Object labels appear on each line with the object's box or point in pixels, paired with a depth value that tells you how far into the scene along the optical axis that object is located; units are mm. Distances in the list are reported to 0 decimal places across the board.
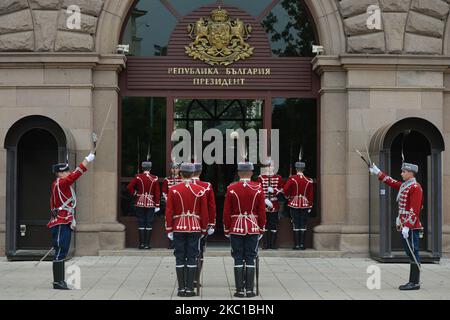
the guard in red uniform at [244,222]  11578
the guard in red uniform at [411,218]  12383
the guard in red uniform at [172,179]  17203
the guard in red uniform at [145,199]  17203
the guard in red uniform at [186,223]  11562
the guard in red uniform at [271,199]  17438
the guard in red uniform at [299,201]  17250
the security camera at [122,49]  17328
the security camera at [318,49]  17416
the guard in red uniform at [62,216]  12320
